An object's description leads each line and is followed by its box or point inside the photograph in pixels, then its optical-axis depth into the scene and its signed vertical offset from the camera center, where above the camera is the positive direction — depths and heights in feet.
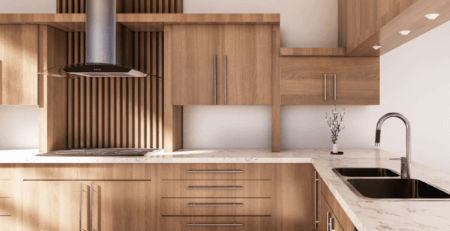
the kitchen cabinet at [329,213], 4.37 -1.87
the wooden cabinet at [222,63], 8.39 +1.60
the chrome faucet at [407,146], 5.03 -0.60
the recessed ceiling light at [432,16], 4.75 +1.75
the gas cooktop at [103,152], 8.10 -1.17
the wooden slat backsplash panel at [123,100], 9.62 +0.52
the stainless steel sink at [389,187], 5.11 -1.38
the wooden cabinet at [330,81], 8.39 +1.07
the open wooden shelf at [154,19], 8.18 +2.92
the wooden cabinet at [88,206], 7.70 -2.59
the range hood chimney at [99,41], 8.13 +2.23
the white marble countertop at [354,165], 3.24 -1.24
